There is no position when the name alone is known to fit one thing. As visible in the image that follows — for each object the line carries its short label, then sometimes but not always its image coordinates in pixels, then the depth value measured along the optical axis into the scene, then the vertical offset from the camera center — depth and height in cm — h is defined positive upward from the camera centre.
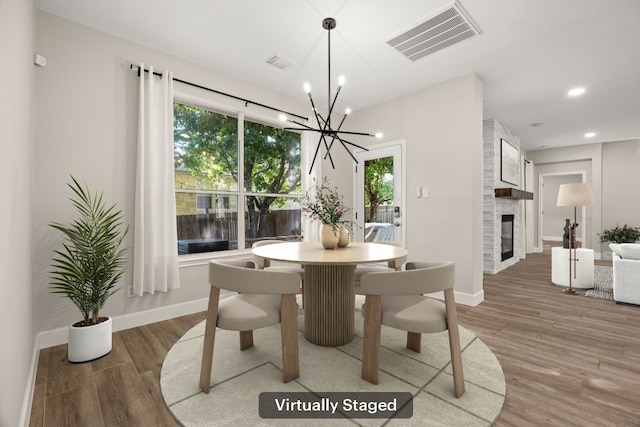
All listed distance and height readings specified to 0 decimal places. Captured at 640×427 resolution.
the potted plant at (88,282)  205 -51
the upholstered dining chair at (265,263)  258 -45
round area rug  149 -104
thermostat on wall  219 +119
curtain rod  284 +143
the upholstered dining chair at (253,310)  164 -58
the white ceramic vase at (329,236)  239 -17
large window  321 +44
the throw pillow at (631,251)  331 -39
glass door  409 +35
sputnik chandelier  240 +165
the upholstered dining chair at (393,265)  262 -46
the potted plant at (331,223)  240 -6
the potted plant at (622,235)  608 -37
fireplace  563 -41
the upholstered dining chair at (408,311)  161 -57
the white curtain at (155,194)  265 +20
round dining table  219 -63
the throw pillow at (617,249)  347 -39
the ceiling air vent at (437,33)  235 +166
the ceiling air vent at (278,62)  302 +169
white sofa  324 -66
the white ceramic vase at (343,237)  246 -18
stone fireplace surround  498 +30
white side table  396 -74
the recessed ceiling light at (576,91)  380 +172
